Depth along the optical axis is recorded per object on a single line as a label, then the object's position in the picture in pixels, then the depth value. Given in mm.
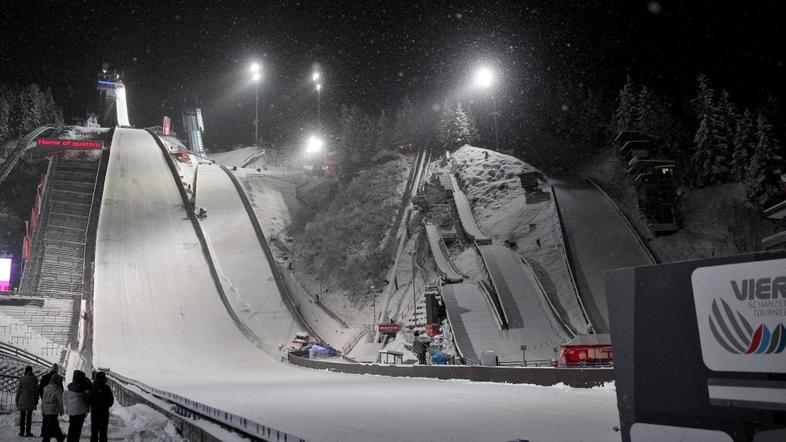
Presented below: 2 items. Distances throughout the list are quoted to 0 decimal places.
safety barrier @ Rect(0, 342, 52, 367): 19500
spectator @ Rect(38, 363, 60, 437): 9294
